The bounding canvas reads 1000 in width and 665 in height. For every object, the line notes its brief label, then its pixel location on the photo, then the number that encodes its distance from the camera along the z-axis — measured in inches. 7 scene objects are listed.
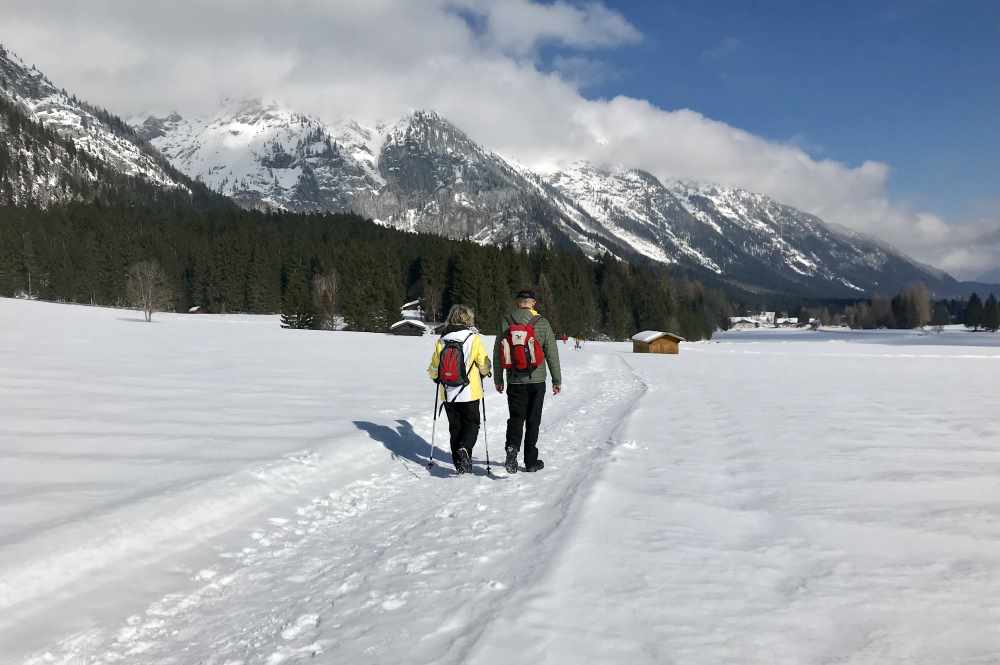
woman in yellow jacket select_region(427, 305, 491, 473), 327.9
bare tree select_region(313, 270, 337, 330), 3277.6
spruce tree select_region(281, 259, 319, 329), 3125.0
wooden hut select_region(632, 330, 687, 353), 2608.3
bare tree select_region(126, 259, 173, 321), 2866.6
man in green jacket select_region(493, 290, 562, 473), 333.4
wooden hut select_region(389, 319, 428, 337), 3090.6
